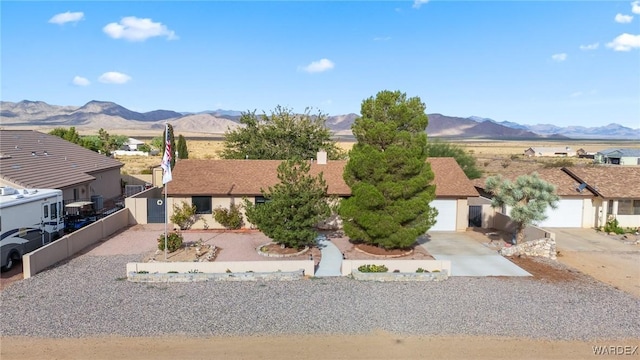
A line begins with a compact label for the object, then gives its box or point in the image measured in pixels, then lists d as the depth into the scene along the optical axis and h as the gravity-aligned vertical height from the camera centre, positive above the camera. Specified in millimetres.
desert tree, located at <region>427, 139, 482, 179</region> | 39803 -799
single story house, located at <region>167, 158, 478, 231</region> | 27438 -2775
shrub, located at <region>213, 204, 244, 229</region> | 27062 -4546
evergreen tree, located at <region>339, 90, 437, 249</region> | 21125 -1503
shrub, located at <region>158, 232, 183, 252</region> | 21312 -4861
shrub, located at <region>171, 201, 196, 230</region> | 26516 -4422
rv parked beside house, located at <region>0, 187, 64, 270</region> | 18391 -3680
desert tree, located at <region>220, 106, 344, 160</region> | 40281 +514
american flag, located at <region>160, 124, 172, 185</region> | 19508 -897
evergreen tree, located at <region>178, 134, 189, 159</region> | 44531 -754
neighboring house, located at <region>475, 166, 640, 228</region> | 28766 -3363
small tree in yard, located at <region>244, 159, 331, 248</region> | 21000 -3213
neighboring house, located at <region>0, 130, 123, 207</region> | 26922 -1897
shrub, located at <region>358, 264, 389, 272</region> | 18516 -5166
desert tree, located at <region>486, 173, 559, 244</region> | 22594 -2680
